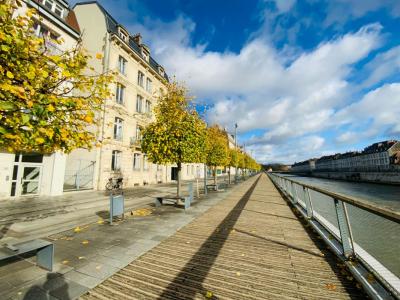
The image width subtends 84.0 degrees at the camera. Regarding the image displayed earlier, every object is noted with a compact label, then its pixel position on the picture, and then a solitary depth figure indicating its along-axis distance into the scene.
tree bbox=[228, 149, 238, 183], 28.36
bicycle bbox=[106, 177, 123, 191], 18.92
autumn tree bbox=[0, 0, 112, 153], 2.87
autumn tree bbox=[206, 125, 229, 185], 19.33
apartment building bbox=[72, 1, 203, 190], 19.06
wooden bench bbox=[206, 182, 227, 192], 18.62
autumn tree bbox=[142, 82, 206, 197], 10.27
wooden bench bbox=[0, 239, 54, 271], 3.65
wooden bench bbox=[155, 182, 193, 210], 9.96
